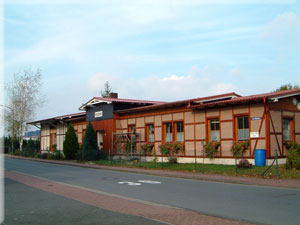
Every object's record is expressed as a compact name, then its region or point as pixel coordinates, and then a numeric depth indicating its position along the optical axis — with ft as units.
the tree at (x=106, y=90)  254.31
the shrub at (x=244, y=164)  62.69
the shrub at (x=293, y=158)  60.02
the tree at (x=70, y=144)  116.37
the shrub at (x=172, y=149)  81.30
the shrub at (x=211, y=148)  72.96
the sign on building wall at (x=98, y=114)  110.35
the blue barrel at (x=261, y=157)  63.31
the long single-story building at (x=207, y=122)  65.98
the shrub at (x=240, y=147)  67.67
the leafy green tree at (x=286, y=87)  169.33
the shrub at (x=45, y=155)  131.60
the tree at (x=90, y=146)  100.07
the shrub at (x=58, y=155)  122.11
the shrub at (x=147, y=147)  91.71
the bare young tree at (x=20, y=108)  174.71
